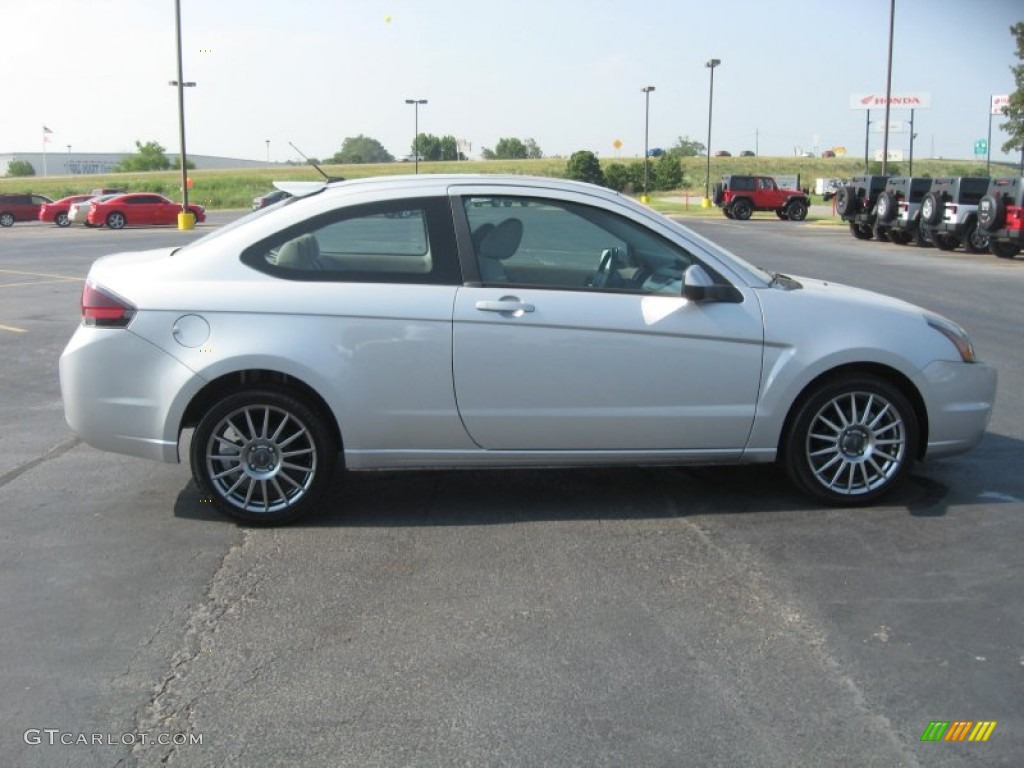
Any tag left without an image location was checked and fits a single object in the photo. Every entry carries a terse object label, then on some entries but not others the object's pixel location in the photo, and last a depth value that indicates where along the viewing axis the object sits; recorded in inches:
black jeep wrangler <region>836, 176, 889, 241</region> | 1202.9
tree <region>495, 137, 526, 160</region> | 5747.1
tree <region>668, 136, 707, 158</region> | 5797.2
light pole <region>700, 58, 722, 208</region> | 2493.1
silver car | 196.4
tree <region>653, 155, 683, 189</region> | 3186.5
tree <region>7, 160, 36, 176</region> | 5580.7
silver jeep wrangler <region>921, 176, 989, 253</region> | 962.7
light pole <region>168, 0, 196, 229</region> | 1451.8
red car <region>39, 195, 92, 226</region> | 1714.9
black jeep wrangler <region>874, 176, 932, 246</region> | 1075.9
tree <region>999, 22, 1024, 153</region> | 2837.1
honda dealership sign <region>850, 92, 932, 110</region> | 2987.2
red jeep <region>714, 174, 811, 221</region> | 1934.1
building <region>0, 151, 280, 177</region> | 6063.0
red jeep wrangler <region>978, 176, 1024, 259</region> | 872.3
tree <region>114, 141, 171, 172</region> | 5438.0
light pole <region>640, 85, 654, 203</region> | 2768.2
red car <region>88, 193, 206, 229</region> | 1588.3
